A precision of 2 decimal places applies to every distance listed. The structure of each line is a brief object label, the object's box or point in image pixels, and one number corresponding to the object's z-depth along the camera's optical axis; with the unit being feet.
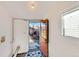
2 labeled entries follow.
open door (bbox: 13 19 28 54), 5.84
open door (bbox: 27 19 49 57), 5.90
